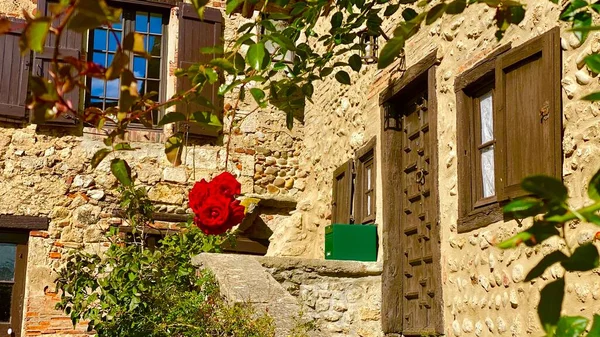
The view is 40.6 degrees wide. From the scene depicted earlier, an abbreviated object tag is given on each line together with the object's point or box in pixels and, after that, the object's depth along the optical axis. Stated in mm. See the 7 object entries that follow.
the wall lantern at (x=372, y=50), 6973
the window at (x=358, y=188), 7191
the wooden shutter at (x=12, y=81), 8703
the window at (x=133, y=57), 9352
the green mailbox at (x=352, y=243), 6539
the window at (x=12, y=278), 8609
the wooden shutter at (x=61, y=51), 8766
